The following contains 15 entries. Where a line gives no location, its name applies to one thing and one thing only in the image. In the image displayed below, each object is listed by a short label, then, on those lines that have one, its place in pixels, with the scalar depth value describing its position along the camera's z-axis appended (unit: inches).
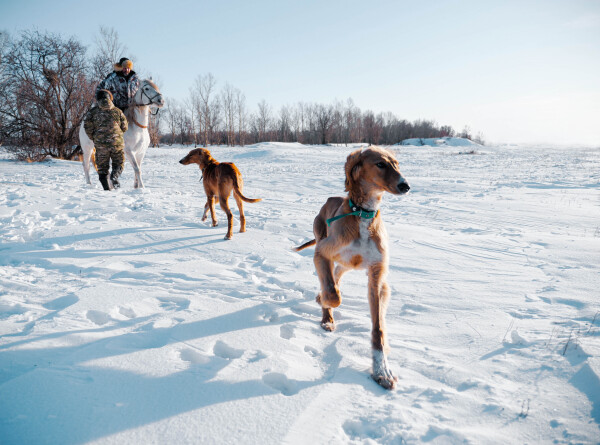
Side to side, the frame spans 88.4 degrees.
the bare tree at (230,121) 2001.7
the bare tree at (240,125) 2046.0
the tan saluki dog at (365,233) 88.5
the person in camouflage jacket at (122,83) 295.1
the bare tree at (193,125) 1886.6
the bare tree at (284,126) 2519.7
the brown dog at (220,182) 195.3
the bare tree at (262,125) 2445.4
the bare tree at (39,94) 559.2
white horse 290.5
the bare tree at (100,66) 718.0
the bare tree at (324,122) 2215.4
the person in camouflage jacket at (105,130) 267.6
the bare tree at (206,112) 1845.5
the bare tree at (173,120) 2131.2
